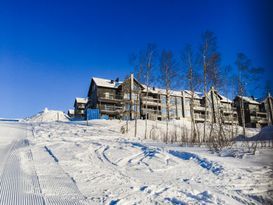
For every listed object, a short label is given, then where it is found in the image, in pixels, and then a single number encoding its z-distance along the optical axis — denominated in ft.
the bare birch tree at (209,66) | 53.47
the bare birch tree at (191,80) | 58.65
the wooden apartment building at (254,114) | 141.49
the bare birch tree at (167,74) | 72.43
